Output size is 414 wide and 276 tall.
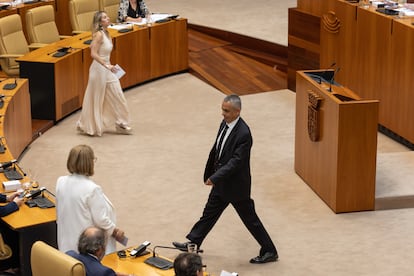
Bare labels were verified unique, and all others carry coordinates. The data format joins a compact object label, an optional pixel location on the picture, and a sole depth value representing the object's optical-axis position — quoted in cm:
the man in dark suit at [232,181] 1311
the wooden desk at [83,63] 2095
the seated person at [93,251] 987
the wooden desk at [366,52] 1897
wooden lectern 1526
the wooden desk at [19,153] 1237
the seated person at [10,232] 1278
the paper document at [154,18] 2463
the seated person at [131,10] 2466
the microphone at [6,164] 1465
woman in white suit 1116
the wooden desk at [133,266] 1105
